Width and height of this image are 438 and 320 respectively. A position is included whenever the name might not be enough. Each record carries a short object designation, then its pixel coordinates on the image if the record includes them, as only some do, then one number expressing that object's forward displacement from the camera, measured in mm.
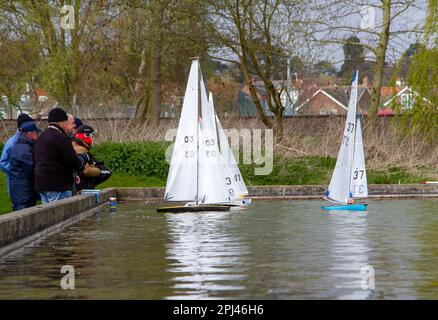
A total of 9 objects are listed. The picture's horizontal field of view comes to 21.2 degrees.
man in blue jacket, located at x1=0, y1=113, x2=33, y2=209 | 16859
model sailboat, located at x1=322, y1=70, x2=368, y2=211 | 25891
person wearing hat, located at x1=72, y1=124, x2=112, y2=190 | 20453
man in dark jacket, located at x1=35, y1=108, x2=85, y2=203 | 16984
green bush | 33375
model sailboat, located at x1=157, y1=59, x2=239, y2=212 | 24406
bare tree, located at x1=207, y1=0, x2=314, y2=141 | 39188
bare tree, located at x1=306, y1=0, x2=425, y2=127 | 39188
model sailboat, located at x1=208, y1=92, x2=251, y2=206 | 25344
